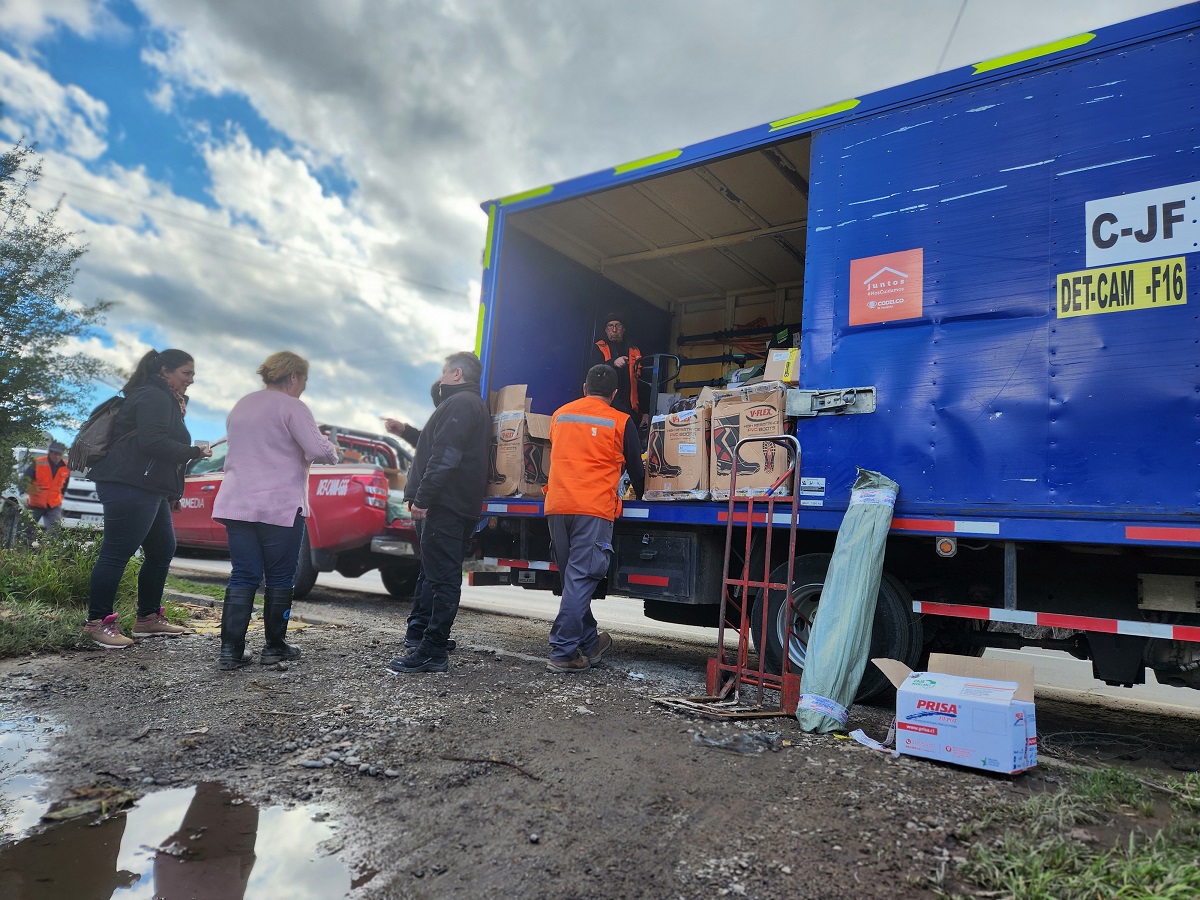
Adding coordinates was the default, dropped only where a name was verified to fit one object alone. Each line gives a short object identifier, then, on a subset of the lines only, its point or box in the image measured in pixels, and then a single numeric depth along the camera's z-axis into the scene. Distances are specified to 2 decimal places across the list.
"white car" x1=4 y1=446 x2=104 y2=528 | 12.52
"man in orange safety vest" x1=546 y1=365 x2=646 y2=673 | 4.54
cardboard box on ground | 2.90
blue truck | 3.24
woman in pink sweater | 4.13
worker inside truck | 6.66
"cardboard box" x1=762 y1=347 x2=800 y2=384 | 4.45
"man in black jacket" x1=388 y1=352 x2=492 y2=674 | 4.26
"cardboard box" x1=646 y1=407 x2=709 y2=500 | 4.59
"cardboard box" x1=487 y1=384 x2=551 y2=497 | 5.42
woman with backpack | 4.41
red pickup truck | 7.48
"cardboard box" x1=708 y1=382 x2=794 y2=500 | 4.23
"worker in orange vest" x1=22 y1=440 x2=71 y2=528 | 10.95
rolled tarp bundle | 3.48
